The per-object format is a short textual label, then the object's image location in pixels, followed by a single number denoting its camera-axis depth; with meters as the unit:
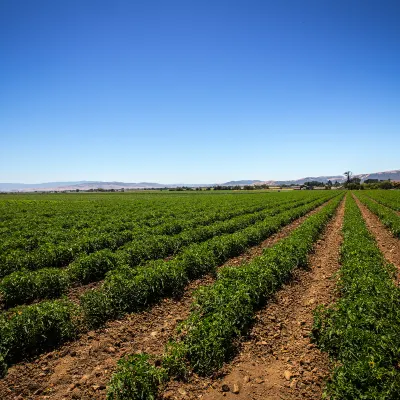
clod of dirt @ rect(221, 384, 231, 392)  5.31
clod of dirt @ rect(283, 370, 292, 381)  5.66
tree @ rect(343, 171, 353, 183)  175.38
